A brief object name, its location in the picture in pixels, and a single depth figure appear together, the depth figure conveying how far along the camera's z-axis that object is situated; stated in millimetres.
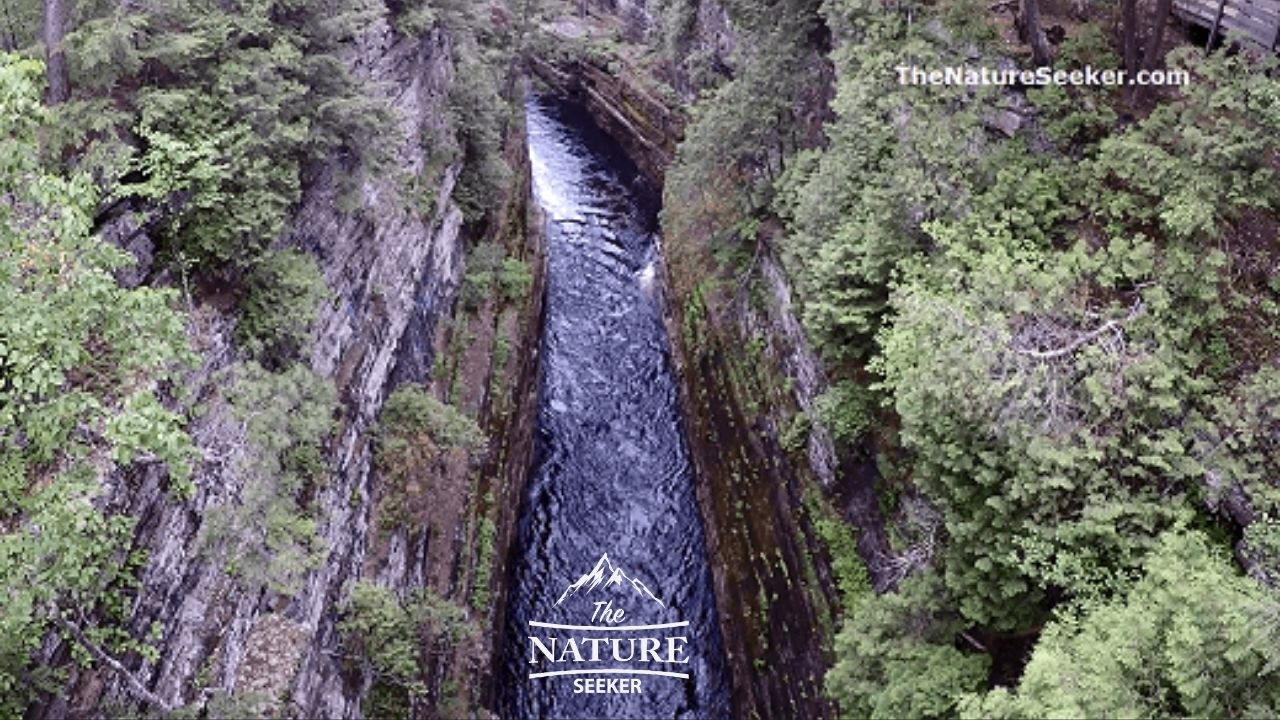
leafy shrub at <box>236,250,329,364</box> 15297
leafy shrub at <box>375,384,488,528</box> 19781
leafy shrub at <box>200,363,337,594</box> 12414
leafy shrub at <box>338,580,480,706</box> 16312
